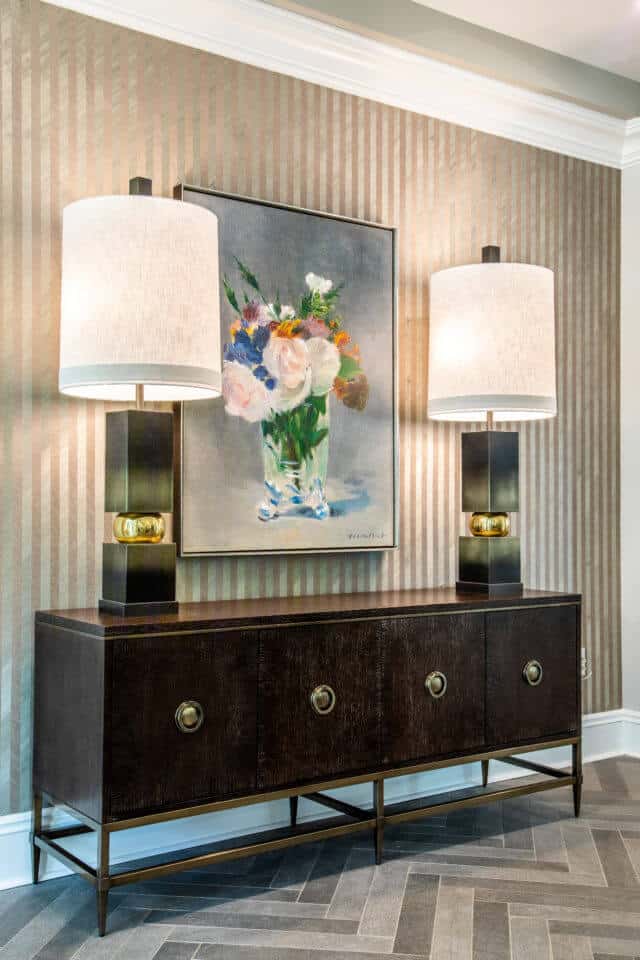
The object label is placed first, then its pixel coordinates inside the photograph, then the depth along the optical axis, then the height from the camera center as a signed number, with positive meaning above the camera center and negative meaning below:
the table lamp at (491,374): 3.03 +0.37
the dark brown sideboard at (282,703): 2.26 -0.54
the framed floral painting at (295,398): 2.88 +0.30
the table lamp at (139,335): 2.30 +0.37
